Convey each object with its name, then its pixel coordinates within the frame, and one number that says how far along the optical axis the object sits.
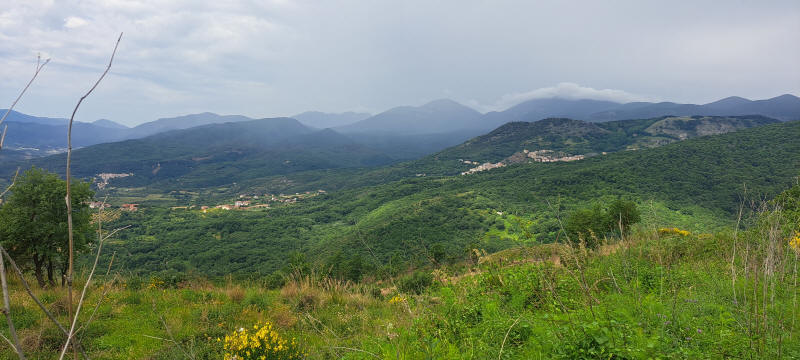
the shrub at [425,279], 10.21
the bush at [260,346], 4.75
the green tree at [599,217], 23.03
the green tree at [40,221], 9.83
